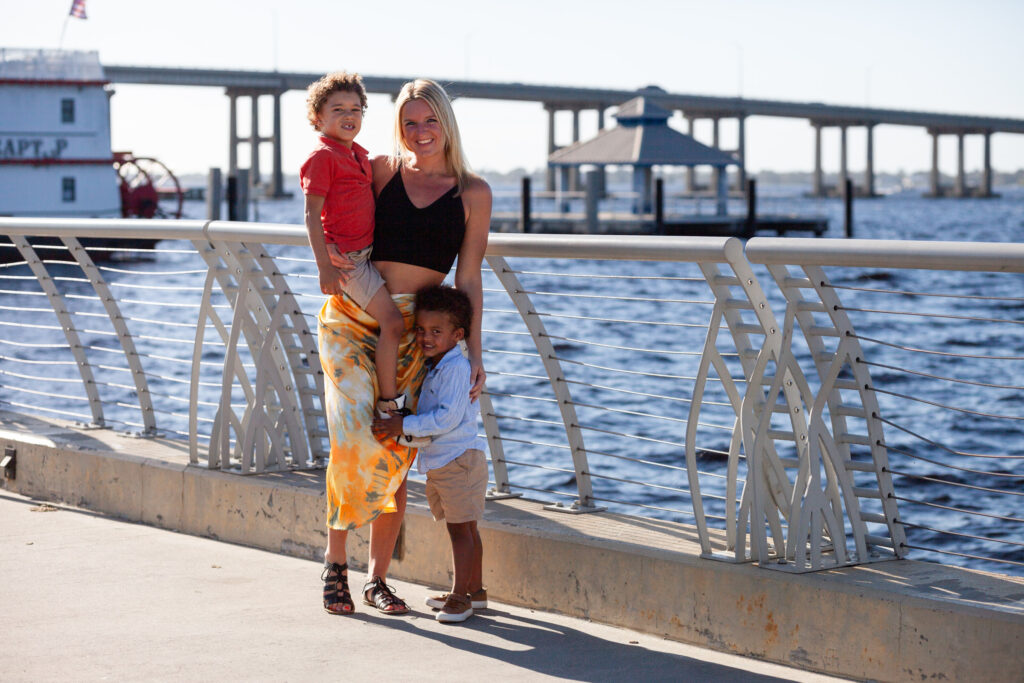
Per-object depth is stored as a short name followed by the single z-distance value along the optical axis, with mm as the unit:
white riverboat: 46062
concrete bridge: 91250
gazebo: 60281
